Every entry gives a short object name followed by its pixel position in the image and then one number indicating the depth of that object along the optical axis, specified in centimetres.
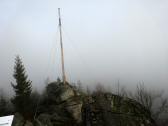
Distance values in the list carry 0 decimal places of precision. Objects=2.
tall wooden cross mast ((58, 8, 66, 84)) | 2493
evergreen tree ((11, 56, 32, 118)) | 2836
